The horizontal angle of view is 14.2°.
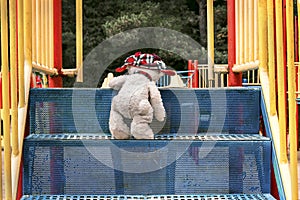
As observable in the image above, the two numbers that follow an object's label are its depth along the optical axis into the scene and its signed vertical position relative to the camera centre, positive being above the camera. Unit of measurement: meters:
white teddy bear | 4.71 +0.04
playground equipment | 4.51 -0.08
